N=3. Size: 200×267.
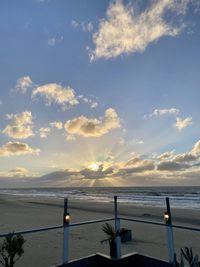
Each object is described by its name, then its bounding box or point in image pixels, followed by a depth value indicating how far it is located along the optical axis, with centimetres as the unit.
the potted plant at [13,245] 357
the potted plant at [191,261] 245
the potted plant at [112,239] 413
